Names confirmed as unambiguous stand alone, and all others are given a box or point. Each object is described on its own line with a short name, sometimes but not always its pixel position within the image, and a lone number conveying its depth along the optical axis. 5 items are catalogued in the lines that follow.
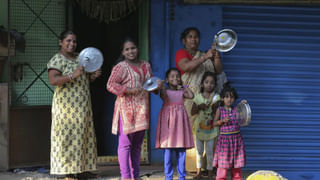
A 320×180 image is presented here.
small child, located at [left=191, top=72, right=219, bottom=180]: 10.64
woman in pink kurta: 9.59
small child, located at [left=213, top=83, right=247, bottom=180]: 9.76
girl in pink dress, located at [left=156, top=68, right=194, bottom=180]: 9.69
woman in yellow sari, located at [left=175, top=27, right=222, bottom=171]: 10.72
